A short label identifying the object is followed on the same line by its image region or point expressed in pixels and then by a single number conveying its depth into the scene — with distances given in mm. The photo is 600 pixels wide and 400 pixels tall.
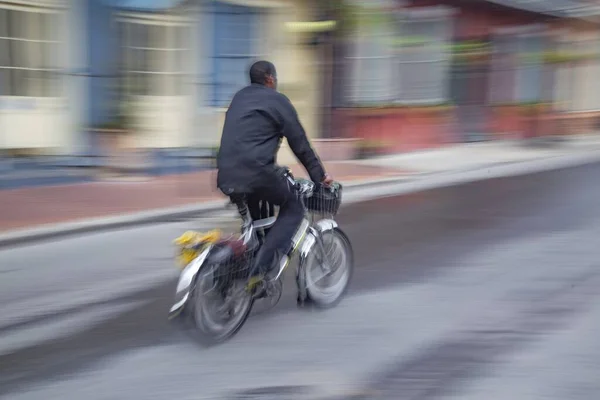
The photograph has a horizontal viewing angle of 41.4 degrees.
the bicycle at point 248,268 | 4930
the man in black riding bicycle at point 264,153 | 5066
